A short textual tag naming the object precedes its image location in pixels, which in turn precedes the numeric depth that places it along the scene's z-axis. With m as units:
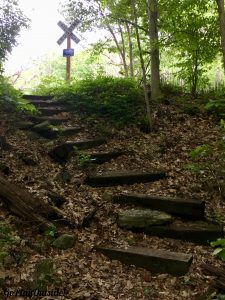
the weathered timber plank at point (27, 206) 4.70
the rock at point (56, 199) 5.30
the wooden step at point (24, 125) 7.49
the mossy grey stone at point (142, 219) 5.07
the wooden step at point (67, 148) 6.85
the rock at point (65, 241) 4.48
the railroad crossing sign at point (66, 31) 12.27
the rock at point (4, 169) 5.65
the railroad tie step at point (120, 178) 6.23
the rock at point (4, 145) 6.49
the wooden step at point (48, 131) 7.56
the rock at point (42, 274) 3.63
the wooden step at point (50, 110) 8.59
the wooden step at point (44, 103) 9.07
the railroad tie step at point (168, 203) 5.22
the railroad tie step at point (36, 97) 9.65
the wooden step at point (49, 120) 8.04
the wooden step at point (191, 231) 4.82
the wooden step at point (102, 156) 6.98
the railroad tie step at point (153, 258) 4.21
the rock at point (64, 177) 6.18
